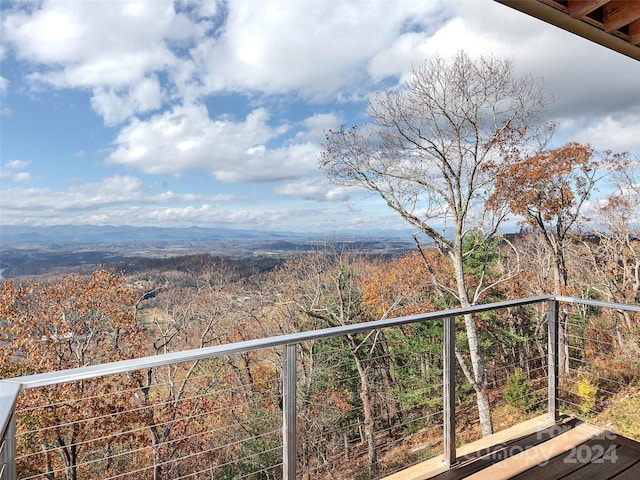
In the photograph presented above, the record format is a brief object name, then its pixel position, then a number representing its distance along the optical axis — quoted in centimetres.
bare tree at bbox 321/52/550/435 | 853
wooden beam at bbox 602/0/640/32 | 173
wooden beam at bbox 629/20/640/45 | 194
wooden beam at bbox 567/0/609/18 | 163
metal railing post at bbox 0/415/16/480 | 106
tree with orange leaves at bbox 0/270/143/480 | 779
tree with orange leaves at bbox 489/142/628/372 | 902
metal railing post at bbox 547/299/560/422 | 260
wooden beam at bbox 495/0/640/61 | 166
